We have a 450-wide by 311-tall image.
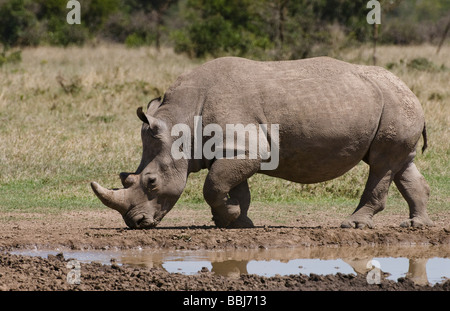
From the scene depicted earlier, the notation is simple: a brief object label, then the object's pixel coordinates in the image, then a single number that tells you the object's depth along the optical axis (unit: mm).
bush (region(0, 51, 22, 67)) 40196
